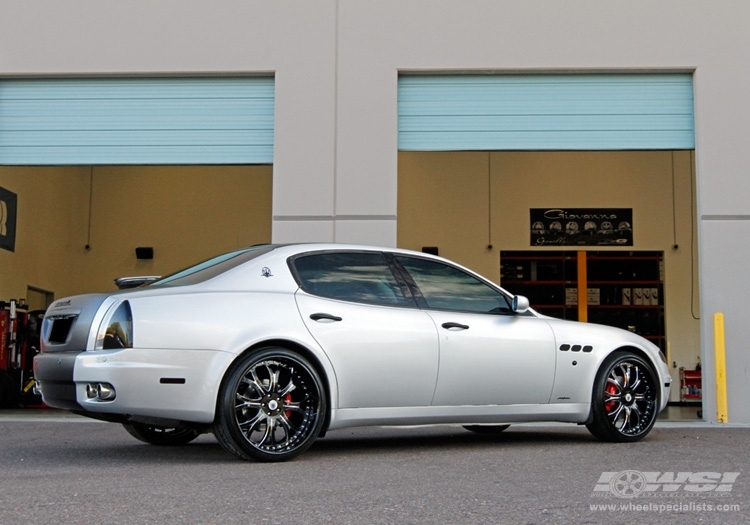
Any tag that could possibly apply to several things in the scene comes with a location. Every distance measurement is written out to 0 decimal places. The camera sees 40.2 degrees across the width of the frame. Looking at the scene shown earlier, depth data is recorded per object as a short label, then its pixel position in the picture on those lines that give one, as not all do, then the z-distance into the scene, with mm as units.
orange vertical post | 18609
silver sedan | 5703
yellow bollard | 9820
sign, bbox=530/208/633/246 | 18641
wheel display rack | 18719
